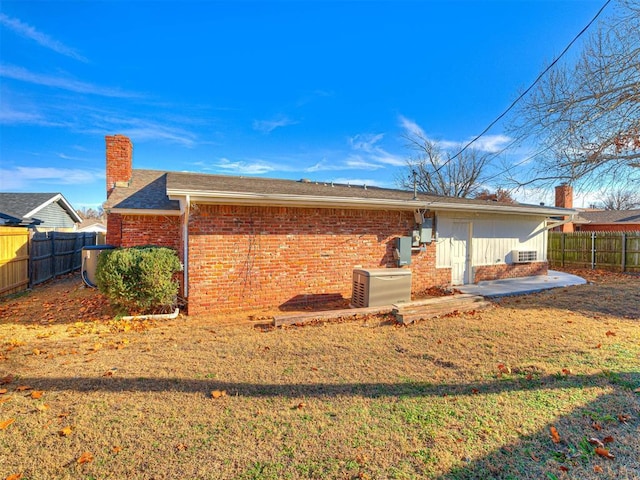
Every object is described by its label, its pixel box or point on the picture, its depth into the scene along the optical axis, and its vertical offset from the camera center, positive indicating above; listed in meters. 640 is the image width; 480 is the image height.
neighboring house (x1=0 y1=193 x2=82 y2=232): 15.83 +1.51
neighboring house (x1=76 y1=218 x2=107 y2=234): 36.25 +1.18
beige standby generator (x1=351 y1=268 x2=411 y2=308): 6.75 -1.05
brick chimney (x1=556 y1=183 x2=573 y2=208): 18.94 +2.76
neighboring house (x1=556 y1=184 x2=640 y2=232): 25.67 +1.93
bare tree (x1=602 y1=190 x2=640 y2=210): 37.03 +5.33
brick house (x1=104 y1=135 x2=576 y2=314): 6.63 +0.17
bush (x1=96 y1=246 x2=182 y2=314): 6.05 -0.79
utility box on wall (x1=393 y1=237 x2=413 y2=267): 8.27 -0.28
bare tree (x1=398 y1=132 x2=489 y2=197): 26.55 +5.95
